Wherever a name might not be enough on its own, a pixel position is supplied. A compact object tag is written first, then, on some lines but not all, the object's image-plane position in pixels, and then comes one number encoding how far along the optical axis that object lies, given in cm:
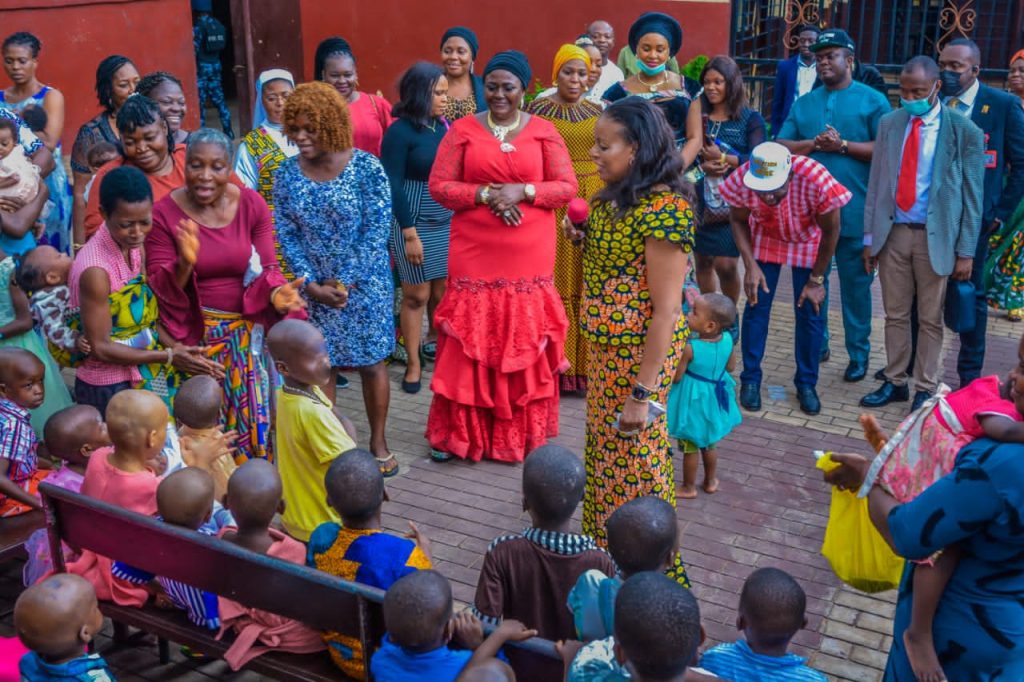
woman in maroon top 488
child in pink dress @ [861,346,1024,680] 281
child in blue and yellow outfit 331
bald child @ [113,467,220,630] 360
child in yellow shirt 419
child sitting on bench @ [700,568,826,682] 287
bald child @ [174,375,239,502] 439
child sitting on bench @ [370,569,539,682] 280
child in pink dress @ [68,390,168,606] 385
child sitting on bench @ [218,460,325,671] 353
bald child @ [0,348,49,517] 446
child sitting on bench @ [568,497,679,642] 296
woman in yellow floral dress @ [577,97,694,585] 406
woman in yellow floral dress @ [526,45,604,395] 643
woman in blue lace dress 515
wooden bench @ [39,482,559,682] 316
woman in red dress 566
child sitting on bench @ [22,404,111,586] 420
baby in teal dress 525
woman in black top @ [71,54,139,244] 670
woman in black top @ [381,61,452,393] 641
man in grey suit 601
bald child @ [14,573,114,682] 301
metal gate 1029
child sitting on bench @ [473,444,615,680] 322
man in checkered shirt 607
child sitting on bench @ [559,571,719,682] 249
